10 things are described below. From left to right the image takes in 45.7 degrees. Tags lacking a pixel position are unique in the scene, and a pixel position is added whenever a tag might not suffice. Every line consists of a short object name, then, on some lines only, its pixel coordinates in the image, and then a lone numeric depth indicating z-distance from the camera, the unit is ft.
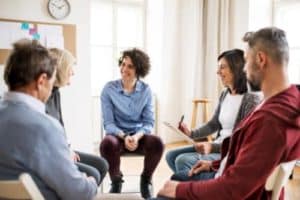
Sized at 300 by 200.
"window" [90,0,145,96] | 15.14
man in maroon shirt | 3.76
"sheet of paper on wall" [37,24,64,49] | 11.78
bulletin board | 11.68
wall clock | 11.85
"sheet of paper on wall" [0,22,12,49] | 11.17
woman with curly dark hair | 8.87
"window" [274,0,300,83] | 14.17
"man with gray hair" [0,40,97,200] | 3.81
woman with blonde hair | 7.13
